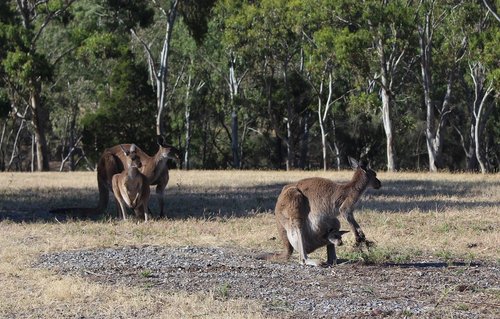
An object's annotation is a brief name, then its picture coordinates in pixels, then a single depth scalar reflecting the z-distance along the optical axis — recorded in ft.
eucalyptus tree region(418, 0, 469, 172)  117.19
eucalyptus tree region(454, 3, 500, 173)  108.58
